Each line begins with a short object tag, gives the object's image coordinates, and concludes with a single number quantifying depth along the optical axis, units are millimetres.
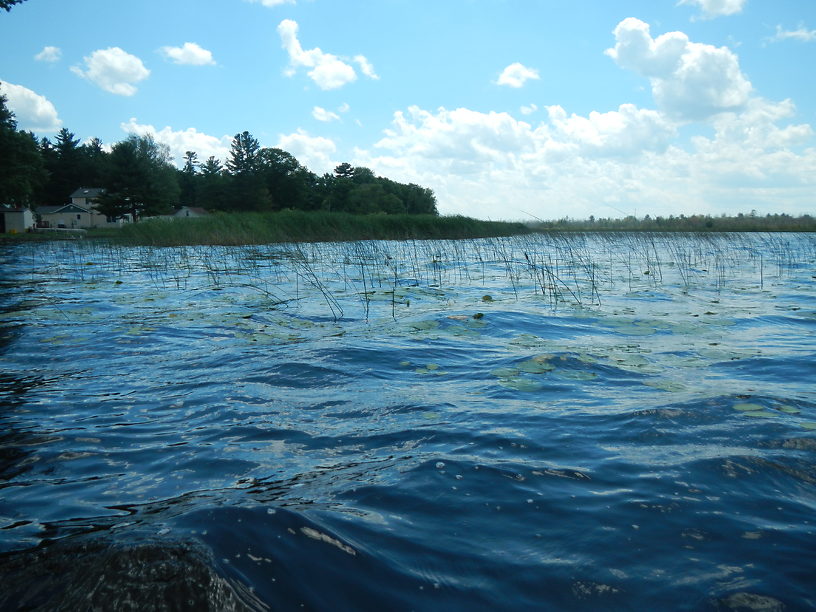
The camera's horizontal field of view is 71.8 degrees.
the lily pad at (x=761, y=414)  3570
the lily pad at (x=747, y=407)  3701
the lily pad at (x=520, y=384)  4293
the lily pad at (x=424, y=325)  6652
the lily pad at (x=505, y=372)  4666
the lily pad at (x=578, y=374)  4574
